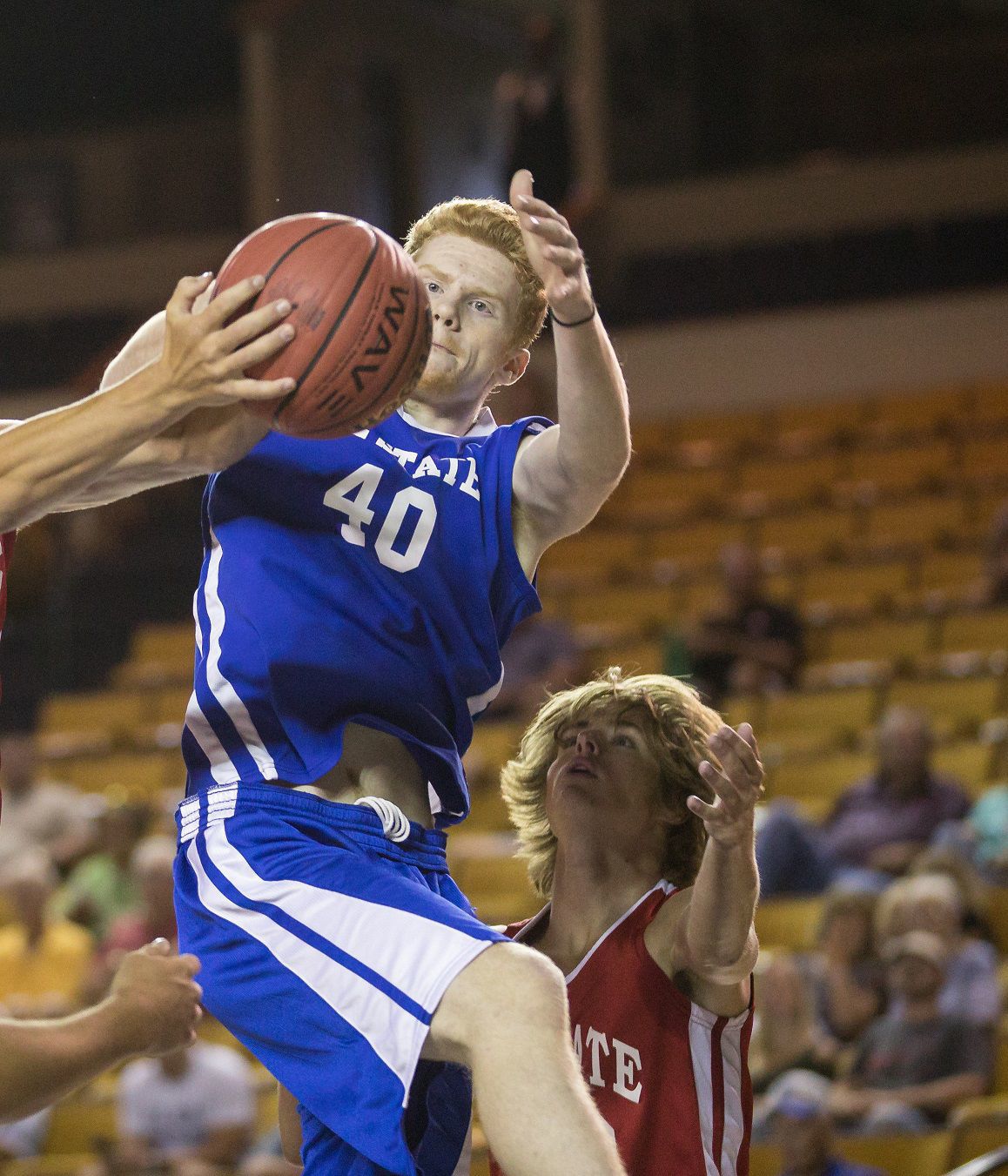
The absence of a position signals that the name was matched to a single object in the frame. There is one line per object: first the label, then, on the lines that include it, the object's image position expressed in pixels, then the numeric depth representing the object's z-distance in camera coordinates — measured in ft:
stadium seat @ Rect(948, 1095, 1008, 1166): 31.96
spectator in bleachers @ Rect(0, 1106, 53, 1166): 43.06
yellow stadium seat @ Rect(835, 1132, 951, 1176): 32.50
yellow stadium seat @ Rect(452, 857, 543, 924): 46.39
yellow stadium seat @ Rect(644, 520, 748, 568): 71.53
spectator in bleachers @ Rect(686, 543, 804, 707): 56.34
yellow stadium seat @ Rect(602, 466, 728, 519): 78.59
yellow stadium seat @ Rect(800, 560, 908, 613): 63.26
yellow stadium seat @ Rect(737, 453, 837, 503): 75.61
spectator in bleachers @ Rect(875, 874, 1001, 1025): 36.83
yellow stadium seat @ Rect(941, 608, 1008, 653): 56.44
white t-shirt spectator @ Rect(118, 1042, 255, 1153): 40.73
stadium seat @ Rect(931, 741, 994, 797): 48.16
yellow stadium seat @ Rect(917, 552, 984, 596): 63.16
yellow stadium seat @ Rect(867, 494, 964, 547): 68.08
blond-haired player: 19.02
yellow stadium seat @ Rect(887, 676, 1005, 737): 51.96
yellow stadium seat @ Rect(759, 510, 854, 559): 69.77
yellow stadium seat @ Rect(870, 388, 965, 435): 80.89
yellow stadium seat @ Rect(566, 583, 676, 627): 65.72
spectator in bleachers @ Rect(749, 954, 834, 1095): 36.76
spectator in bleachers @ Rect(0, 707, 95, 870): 57.11
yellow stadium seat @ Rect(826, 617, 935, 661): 57.77
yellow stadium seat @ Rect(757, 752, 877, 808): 49.88
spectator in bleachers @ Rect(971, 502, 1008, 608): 57.57
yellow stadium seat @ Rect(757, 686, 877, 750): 53.26
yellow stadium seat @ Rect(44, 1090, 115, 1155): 42.96
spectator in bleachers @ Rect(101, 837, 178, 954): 45.98
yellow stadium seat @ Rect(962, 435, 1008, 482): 73.00
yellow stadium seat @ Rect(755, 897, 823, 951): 43.37
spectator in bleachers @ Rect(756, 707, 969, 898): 44.57
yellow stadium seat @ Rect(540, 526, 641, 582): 74.18
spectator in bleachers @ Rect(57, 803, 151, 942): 52.39
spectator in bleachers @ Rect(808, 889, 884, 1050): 38.75
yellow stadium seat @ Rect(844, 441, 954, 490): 73.77
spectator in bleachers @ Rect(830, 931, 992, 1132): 35.68
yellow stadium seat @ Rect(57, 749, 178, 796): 60.90
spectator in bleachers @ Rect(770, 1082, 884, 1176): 31.60
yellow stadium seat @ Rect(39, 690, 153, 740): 68.28
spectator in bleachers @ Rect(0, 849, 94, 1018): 48.65
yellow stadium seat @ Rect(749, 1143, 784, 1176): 32.60
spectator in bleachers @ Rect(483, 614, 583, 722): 58.34
